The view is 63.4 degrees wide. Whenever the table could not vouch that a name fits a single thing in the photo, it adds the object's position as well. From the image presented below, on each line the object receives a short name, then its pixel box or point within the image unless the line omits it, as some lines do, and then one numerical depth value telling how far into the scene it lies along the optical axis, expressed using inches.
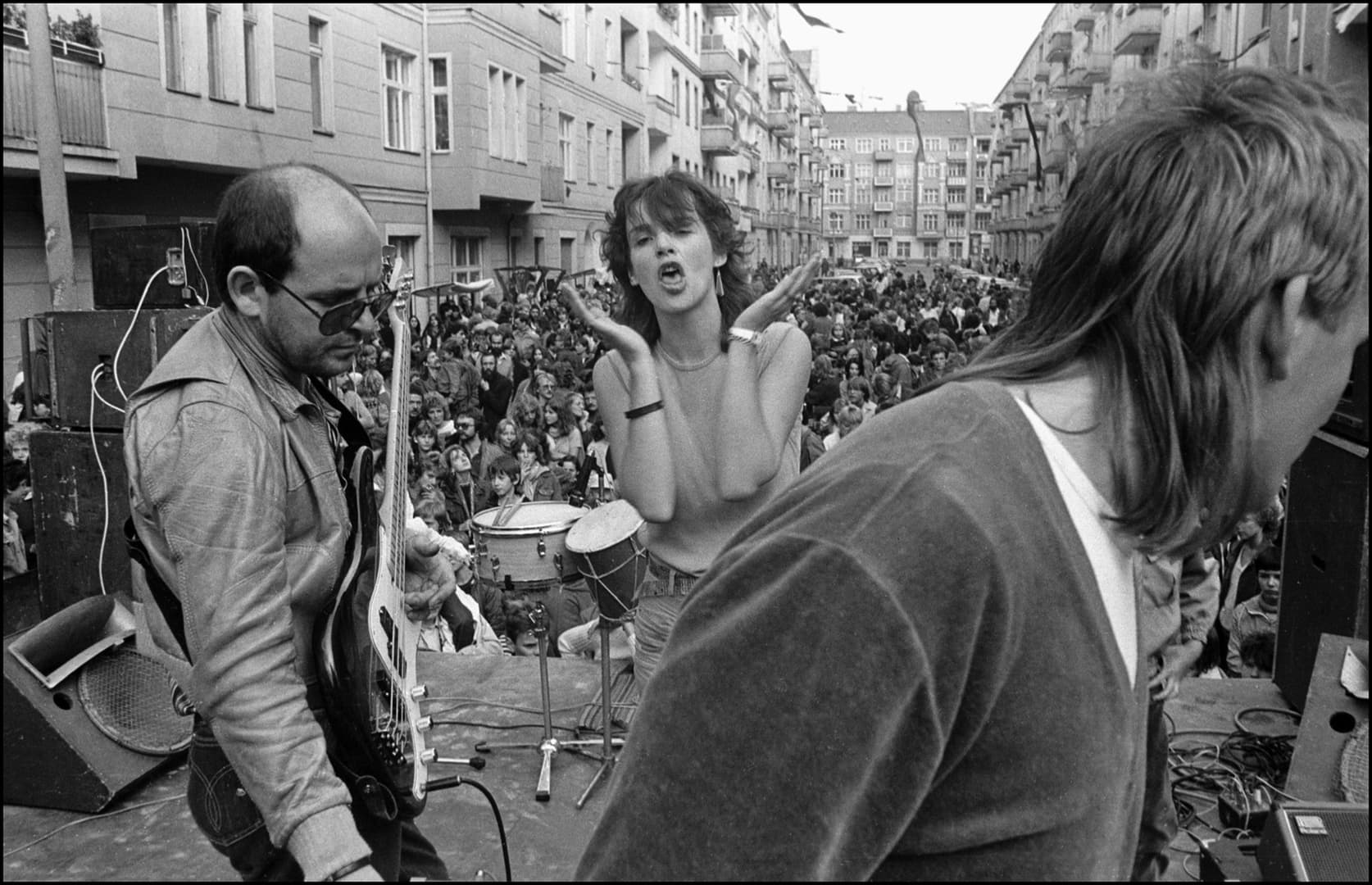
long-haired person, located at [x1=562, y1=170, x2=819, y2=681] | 115.3
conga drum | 159.2
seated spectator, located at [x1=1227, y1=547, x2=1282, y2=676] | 212.1
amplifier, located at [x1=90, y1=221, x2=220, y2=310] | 188.9
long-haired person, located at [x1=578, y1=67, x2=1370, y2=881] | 31.1
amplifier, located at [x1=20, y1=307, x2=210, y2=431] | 182.2
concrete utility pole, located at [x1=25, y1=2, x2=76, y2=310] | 291.0
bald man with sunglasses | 66.6
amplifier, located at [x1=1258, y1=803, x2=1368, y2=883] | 99.1
